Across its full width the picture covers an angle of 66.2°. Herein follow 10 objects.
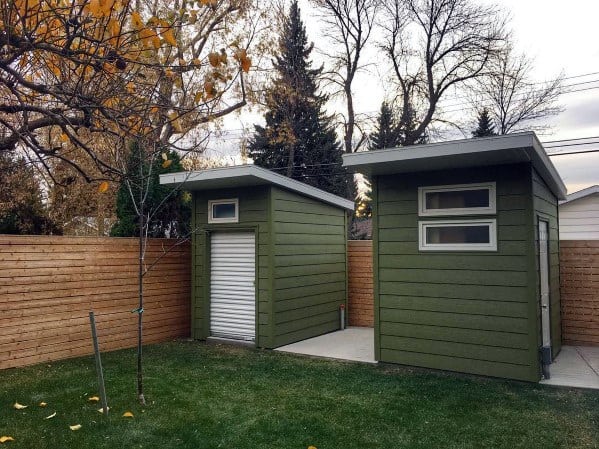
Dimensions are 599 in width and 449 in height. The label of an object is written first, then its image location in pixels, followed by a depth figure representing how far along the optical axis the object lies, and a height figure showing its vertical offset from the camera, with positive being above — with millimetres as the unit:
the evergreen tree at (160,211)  8062 +615
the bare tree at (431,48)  15609 +6919
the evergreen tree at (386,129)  17453 +4508
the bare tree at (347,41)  17203 +7706
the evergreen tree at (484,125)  17650 +4823
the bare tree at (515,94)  15859 +5400
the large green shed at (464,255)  5086 -137
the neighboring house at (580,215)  9799 +611
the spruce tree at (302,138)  19562 +4561
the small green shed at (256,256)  6973 -200
